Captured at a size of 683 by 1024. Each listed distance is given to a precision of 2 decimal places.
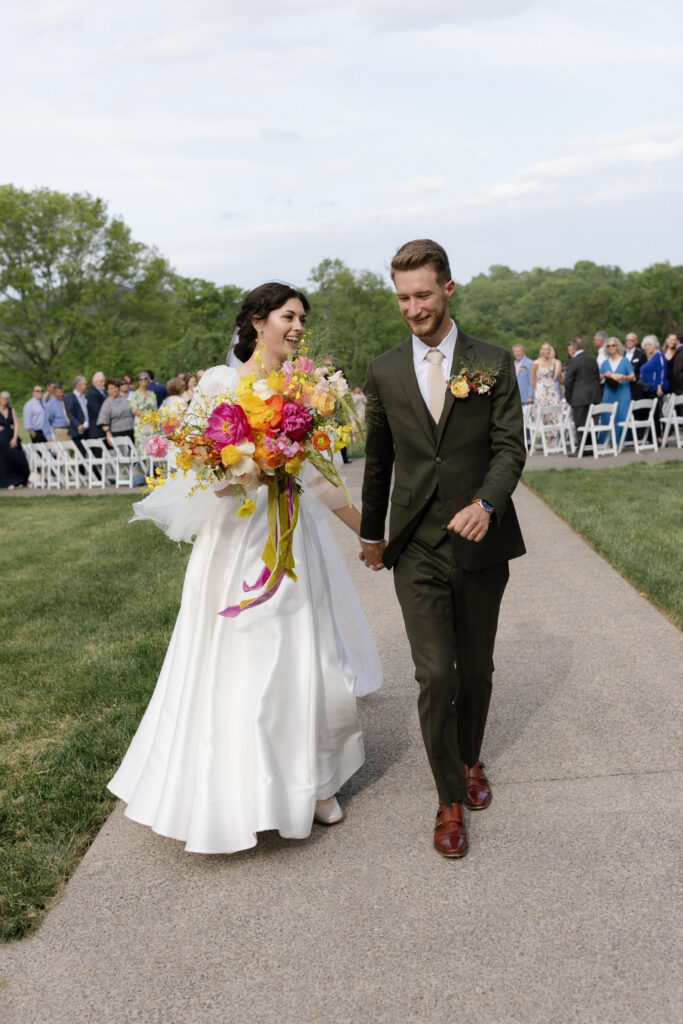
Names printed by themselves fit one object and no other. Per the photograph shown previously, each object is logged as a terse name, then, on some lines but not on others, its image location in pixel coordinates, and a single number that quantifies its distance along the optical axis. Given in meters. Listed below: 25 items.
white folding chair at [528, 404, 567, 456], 20.34
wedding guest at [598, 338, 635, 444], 19.41
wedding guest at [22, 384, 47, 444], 23.94
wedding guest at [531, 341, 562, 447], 20.64
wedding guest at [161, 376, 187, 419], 16.42
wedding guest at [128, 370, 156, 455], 19.48
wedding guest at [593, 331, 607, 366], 19.65
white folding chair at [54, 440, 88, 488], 21.61
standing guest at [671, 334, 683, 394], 19.70
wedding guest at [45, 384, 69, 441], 22.67
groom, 3.93
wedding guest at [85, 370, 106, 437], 22.33
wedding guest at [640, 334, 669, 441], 19.72
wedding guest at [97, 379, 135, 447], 21.23
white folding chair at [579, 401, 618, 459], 18.98
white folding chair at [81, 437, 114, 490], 21.30
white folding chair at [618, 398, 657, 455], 18.98
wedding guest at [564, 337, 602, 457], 19.08
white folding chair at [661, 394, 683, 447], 19.34
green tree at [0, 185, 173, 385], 44.34
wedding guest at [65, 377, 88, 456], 22.48
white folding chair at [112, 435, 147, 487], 20.73
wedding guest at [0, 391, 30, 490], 22.87
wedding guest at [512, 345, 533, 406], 21.52
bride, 4.09
